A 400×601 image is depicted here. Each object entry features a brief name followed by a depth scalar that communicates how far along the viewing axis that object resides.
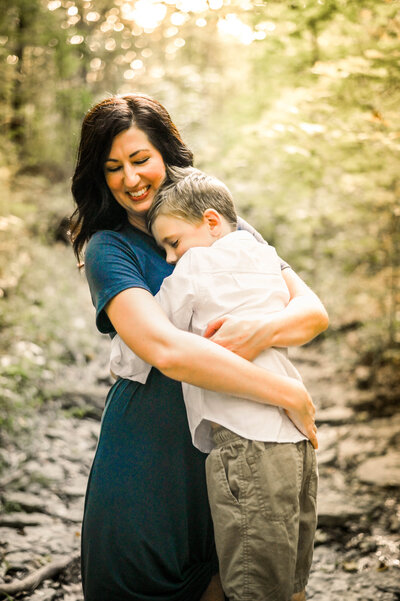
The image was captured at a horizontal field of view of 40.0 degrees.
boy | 1.50
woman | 1.52
